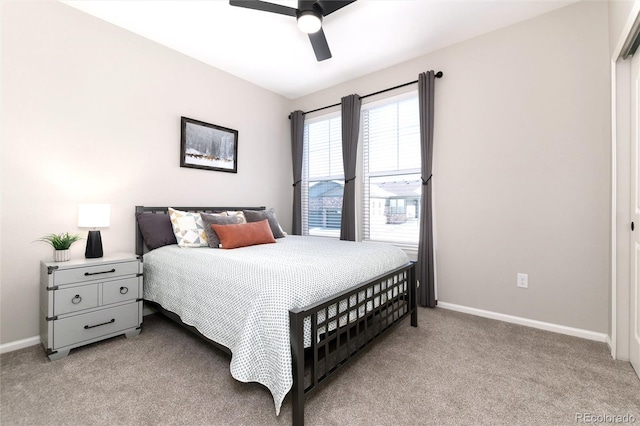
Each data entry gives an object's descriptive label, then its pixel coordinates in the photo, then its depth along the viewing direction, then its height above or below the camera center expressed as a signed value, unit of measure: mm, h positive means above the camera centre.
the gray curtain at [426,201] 3033 +132
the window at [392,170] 3316 +539
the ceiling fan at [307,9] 2088 +1579
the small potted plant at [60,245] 2154 -257
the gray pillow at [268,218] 3270 -67
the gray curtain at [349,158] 3637 +725
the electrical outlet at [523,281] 2589 -642
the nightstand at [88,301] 1959 -682
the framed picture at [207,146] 3191 +819
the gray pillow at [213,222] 2699 -101
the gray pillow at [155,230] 2697 -173
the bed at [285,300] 1368 -557
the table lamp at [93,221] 2258 -71
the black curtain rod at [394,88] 3009 +1528
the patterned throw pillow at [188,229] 2691 -165
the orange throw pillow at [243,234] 2625 -217
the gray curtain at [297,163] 4285 +771
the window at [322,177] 4035 +538
